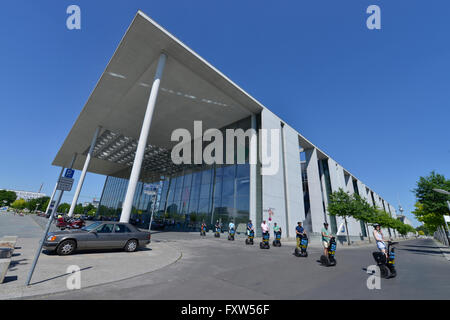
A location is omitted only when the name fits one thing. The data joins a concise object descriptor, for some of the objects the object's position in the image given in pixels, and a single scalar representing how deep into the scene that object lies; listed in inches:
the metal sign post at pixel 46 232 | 152.7
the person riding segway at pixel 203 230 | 788.4
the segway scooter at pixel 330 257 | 290.8
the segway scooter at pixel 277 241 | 556.4
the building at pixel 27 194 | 6825.8
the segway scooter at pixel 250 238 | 572.3
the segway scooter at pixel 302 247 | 381.1
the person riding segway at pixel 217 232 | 754.7
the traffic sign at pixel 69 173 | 199.2
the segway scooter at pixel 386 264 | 224.8
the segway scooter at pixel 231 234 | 671.6
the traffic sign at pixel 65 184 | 190.4
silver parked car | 275.0
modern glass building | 642.2
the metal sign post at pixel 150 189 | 715.4
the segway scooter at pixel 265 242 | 484.7
